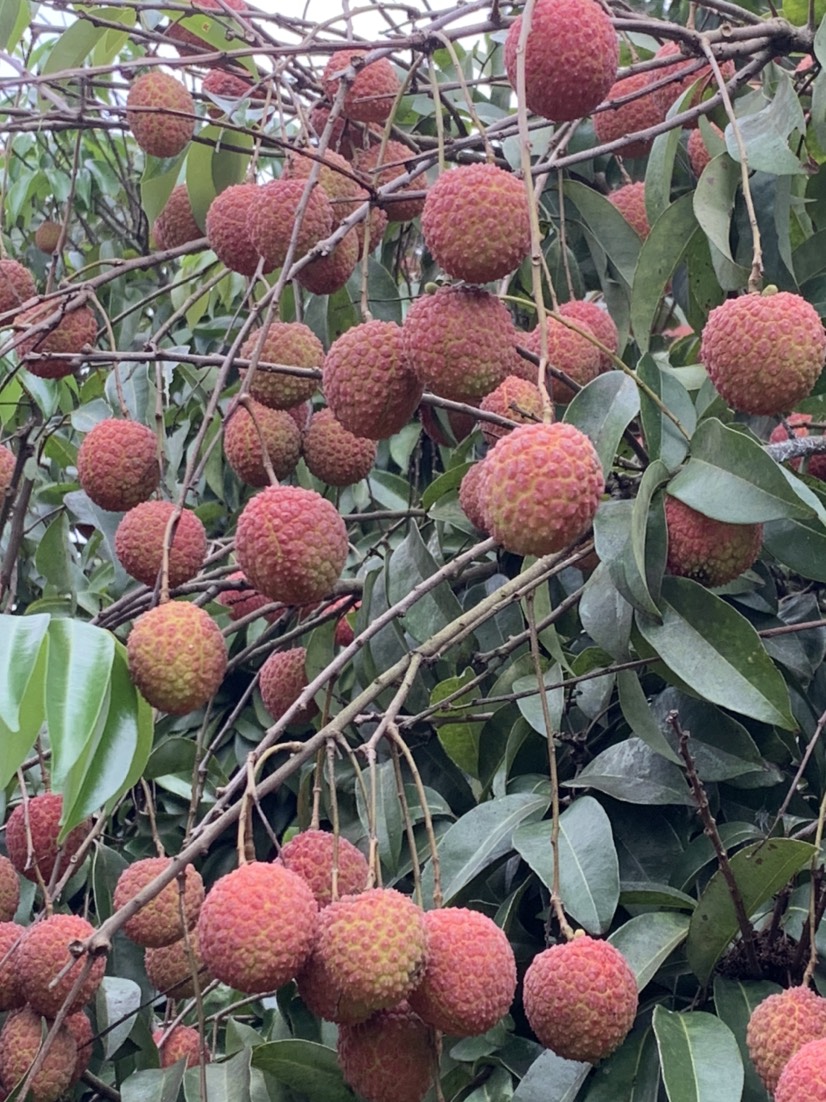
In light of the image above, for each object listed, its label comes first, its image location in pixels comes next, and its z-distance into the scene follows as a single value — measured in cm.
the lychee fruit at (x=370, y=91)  147
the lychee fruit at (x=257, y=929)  91
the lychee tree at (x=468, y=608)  98
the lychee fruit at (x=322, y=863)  104
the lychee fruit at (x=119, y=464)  135
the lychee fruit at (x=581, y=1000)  96
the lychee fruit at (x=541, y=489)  86
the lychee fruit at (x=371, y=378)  107
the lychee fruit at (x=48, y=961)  125
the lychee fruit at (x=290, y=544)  108
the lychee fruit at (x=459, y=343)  100
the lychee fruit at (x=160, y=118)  163
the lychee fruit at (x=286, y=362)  134
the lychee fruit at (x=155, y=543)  121
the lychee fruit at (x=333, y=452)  144
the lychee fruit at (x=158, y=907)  122
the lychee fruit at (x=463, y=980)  94
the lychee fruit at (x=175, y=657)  106
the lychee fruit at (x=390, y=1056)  98
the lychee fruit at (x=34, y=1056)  127
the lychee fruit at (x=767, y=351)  102
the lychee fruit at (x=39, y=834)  148
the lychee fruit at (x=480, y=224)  99
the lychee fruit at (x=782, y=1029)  94
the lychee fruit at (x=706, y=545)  108
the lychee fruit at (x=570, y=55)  108
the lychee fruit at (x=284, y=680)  156
